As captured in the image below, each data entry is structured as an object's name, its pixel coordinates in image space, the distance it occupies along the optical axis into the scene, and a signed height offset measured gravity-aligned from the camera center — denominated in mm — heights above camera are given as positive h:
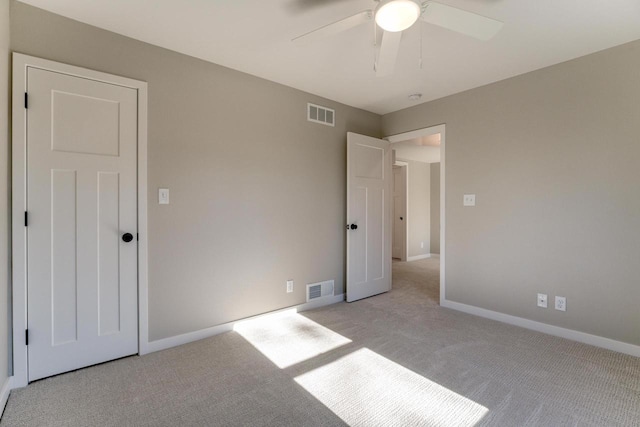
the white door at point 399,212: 6902 +36
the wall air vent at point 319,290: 3525 -912
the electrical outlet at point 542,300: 2875 -836
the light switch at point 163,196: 2514 +154
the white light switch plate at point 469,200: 3391 +152
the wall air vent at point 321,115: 3507 +1184
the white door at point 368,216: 3762 -32
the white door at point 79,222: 2047 -54
